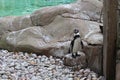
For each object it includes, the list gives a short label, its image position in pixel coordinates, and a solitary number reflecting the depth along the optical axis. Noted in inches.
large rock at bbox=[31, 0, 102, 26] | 288.2
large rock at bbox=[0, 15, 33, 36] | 308.2
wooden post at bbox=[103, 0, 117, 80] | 174.5
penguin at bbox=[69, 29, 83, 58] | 225.5
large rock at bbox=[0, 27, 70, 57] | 254.8
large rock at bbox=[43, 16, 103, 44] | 256.9
